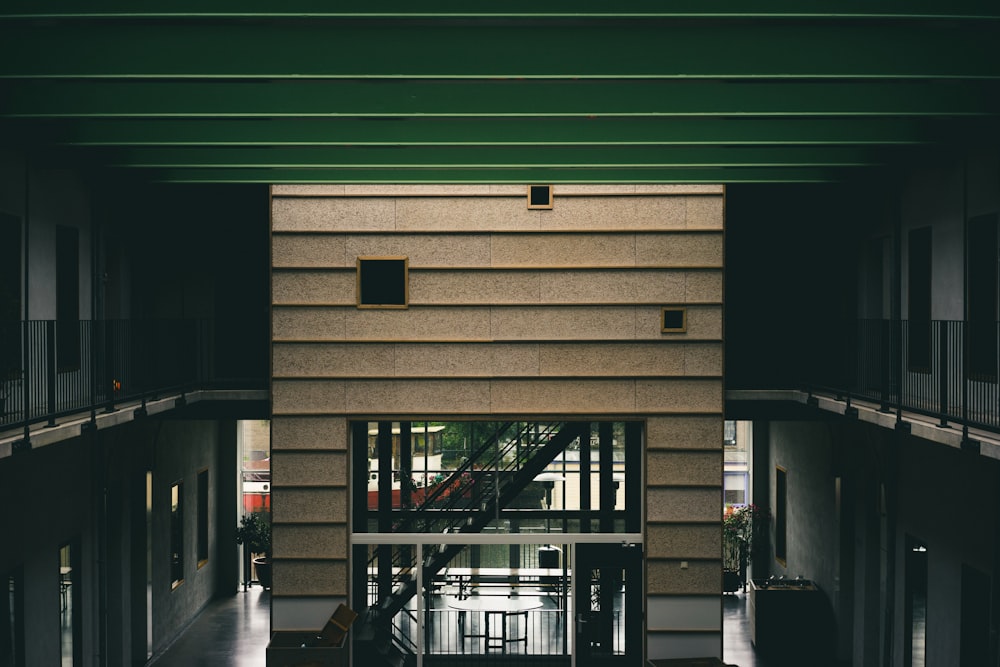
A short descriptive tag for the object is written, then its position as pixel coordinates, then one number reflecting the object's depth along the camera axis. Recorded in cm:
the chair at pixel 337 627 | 1265
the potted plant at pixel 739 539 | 1789
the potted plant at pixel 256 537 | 1820
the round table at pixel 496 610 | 1340
